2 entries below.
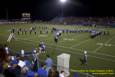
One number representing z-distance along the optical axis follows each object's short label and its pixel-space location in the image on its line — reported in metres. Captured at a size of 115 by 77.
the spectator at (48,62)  10.97
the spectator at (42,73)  9.07
